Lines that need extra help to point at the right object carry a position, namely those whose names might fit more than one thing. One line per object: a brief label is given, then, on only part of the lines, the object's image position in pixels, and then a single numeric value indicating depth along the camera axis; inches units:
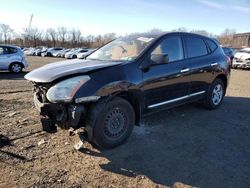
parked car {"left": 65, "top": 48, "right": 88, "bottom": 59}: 1063.8
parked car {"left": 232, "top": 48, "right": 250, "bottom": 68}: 538.1
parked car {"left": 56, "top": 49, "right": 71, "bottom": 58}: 1195.6
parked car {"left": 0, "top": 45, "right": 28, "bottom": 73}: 396.1
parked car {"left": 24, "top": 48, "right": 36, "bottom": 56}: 1423.0
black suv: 106.8
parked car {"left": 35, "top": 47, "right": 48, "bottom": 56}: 1324.5
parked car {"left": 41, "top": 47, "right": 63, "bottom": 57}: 1277.9
